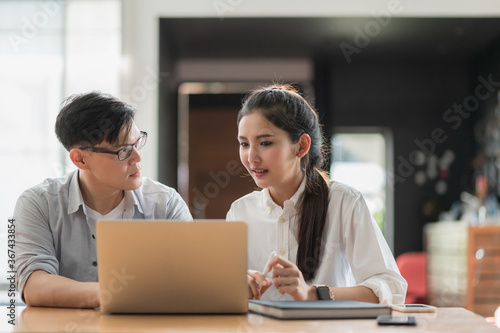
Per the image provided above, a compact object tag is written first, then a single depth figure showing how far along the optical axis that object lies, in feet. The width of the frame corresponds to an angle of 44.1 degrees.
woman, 6.20
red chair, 17.89
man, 6.18
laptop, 4.23
